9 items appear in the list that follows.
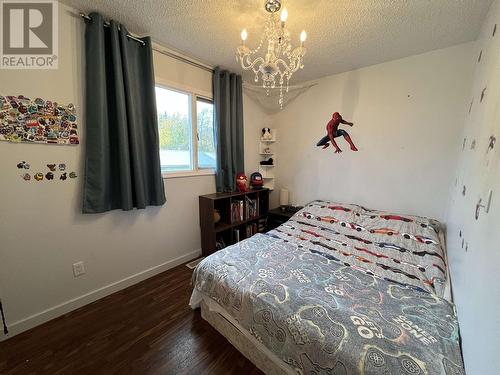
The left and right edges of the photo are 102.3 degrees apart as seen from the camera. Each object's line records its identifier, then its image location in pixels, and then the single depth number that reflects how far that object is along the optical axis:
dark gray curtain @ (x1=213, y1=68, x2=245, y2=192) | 2.54
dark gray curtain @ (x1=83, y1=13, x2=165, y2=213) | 1.61
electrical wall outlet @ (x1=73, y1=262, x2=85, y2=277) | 1.70
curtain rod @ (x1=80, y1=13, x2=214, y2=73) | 1.57
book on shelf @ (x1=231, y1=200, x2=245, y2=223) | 2.68
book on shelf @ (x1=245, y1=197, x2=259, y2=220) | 2.88
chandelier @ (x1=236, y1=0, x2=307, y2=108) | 1.31
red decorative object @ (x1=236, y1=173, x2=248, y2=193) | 2.79
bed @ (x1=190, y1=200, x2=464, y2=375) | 0.86
